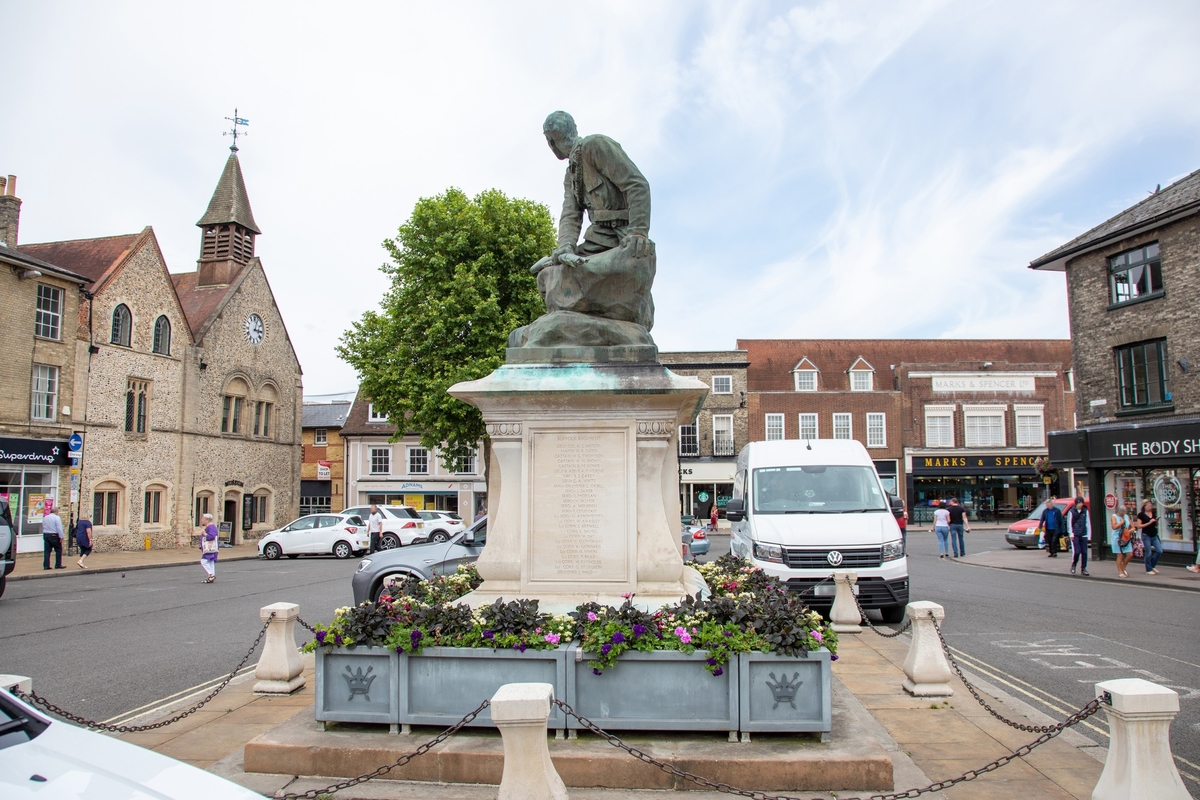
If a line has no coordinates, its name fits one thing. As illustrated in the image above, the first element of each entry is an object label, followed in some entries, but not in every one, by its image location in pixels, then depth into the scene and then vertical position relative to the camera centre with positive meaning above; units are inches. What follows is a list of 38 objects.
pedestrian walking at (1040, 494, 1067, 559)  937.5 -57.4
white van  399.5 -21.1
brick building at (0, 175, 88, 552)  970.1 +128.8
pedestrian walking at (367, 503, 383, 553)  1050.7 -60.3
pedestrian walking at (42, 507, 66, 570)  821.2 -55.2
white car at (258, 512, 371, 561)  1089.4 -78.1
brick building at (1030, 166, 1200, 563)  780.0 +123.8
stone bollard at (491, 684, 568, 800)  142.5 -46.4
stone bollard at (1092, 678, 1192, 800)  144.4 -47.8
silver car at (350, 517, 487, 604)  410.3 -41.2
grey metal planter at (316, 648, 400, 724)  193.0 -48.4
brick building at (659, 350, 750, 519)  1833.2 +111.4
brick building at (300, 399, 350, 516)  1914.4 +62.3
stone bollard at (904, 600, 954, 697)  254.2 -56.8
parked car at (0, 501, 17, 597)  541.0 -39.7
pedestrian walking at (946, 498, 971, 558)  951.6 -55.2
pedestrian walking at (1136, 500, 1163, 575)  717.3 -53.9
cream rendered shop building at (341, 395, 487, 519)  1761.8 +15.2
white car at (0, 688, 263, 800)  100.4 -36.7
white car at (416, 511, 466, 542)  1187.4 -66.2
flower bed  184.2 -40.2
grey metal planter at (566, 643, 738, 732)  184.9 -48.5
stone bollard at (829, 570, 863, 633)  372.5 -58.1
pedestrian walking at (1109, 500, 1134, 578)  707.4 -53.6
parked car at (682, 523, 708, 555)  536.6 -44.8
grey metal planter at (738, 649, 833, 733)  183.2 -47.3
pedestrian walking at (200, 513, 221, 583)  716.7 -56.4
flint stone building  1114.7 +149.1
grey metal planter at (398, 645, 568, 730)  188.4 -45.6
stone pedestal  227.5 -0.7
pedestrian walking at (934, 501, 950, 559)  962.1 -55.7
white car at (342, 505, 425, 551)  1115.9 -66.2
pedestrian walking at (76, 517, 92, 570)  844.6 -53.5
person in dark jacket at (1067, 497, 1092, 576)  737.0 -49.4
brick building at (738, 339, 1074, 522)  1812.3 +131.4
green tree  1035.3 +227.5
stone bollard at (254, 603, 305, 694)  267.7 -58.2
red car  1085.1 -70.9
